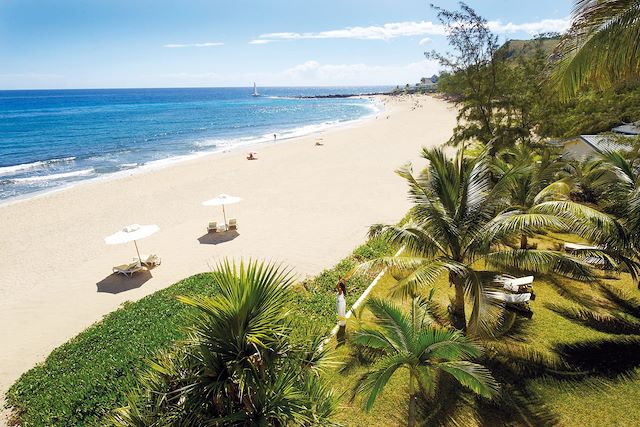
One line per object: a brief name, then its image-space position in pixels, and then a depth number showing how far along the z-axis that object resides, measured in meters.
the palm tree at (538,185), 9.92
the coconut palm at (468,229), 6.23
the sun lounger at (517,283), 8.25
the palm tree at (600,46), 5.21
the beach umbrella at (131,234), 12.14
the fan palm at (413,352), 4.84
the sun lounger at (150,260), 12.95
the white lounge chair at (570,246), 10.48
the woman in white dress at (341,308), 8.16
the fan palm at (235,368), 3.55
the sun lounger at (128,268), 12.50
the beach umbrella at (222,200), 15.35
